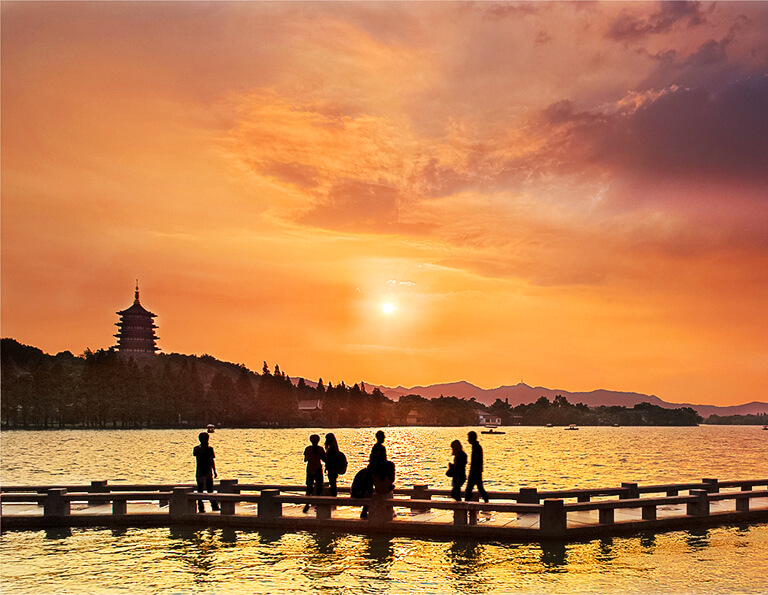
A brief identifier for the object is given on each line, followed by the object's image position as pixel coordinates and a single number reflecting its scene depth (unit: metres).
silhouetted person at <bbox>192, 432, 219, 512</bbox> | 23.39
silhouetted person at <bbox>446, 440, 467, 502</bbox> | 21.50
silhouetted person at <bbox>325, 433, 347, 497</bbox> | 21.86
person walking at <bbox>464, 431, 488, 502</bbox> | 20.92
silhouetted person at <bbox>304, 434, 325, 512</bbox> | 22.61
